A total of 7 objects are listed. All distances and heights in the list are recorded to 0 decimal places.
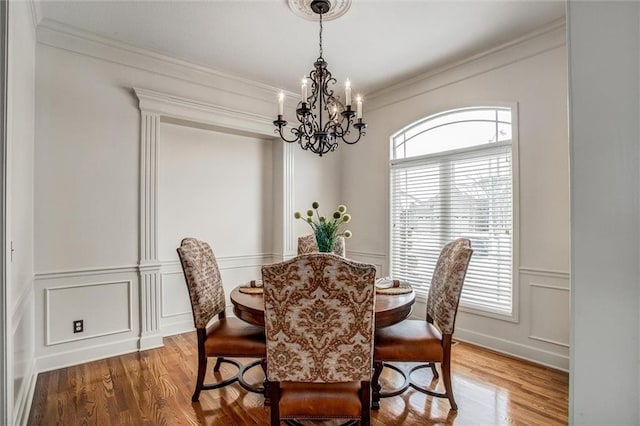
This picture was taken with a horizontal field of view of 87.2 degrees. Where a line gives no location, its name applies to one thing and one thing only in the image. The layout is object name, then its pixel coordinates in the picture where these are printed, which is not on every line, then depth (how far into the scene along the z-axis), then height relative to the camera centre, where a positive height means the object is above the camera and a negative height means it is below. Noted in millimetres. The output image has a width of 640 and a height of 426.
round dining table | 1951 -549
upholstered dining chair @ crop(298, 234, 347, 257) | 3293 -287
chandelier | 2299 +752
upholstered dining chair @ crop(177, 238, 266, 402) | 2168 -785
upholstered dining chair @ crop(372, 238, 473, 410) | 2070 -776
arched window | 3186 +191
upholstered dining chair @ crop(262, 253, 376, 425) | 1504 -601
